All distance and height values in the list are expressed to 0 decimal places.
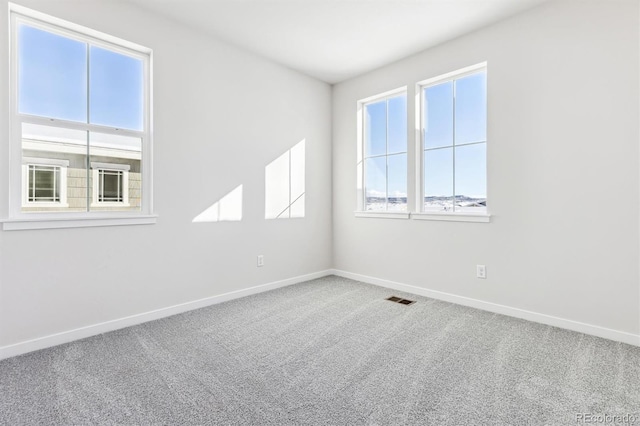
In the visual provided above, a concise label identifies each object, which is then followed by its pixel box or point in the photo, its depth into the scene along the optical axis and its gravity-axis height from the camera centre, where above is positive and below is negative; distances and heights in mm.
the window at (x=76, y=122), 2268 +715
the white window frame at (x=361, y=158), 4129 +729
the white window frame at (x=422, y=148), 3225 +734
